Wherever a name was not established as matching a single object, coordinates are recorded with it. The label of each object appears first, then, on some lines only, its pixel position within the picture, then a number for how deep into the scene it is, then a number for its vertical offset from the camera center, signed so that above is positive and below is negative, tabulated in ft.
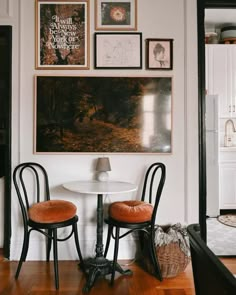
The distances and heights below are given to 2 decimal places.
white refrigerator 13.05 -0.28
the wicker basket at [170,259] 7.33 -3.02
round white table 6.92 -1.79
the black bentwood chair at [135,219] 7.01 -1.87
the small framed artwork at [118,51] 8.57 +3.07
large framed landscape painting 8.56 +1.07
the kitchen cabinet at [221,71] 14.15 +4.00
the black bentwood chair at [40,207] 6.97 -1.63
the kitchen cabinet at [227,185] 13.81 -1.94
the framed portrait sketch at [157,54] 8.58 +2.98
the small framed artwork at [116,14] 8.61 +4.25
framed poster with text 8.57 +3.62
